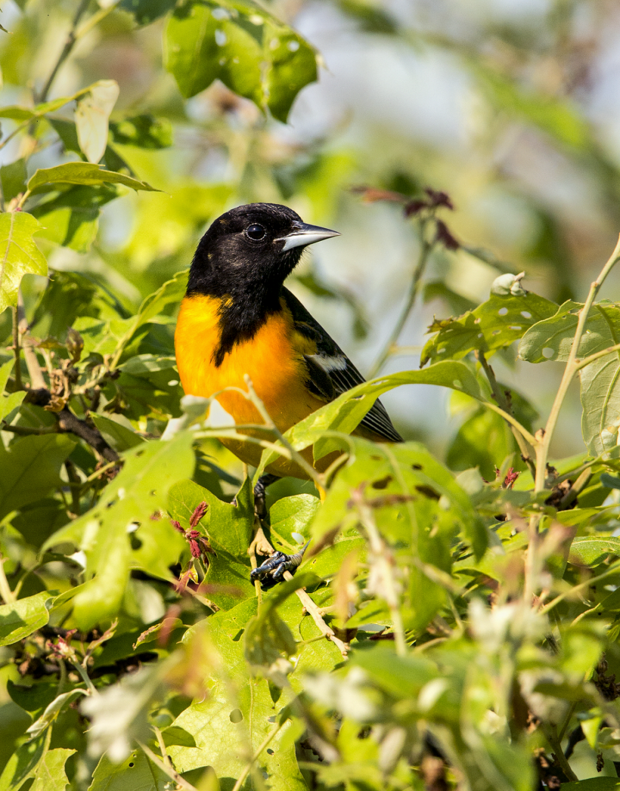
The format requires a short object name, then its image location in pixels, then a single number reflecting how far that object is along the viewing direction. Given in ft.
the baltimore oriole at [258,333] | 13.39
